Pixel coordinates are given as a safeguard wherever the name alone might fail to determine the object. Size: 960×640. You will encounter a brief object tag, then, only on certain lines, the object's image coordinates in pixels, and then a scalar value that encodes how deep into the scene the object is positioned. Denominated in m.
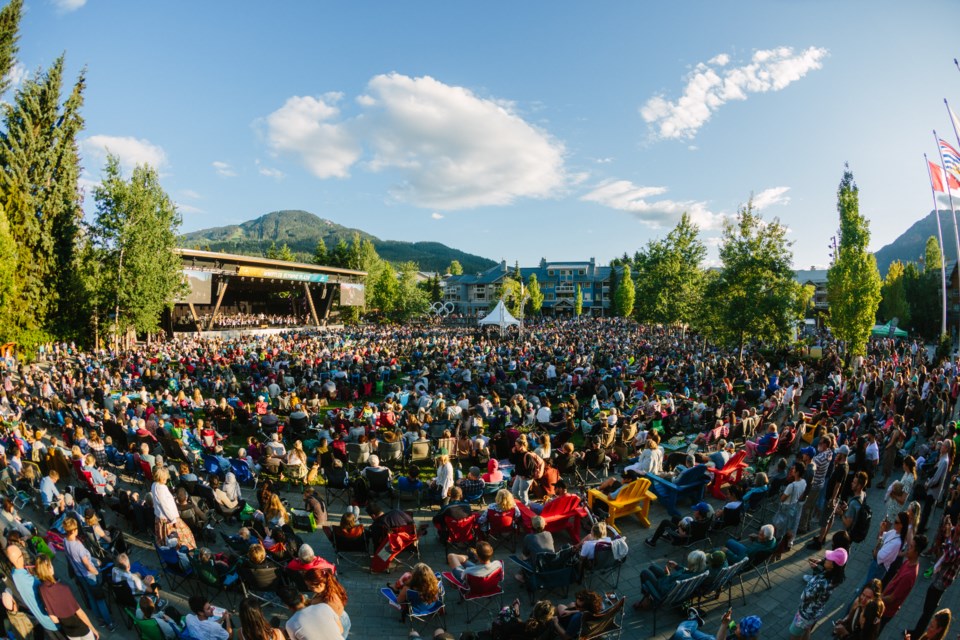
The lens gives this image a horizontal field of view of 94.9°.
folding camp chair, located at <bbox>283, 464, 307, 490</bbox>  8.14
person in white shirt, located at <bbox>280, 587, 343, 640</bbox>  3.49
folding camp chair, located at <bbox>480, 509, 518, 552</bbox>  6.25
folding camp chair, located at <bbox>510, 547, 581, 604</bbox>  5.02
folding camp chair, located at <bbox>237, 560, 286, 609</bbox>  4.82
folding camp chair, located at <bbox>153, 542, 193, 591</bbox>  5.31
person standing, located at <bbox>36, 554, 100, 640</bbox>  3.97
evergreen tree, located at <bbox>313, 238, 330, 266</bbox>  65.44
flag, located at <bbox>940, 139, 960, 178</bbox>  13.90
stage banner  34.47
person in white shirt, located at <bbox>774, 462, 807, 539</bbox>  5.87
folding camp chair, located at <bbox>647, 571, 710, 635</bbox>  4.52
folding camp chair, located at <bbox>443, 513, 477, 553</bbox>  6.09
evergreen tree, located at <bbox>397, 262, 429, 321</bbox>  55.84
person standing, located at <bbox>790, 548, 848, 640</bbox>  4.03
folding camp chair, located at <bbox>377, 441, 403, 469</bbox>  8.65
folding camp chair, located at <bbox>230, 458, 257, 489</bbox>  8.12
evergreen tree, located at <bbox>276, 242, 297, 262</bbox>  73.11
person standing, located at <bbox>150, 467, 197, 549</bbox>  5.79
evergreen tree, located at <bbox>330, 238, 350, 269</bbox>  64.12
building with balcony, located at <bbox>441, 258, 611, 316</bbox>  73.88
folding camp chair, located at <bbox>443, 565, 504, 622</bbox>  4.84
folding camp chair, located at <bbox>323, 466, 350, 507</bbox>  7.46
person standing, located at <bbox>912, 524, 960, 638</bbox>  4.38
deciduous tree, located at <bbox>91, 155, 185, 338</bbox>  23.44
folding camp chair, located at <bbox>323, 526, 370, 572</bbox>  5.82
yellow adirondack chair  6.80
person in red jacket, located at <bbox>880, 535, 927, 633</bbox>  4.03
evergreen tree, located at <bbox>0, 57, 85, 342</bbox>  22.05
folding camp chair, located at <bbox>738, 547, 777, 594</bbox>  5.25
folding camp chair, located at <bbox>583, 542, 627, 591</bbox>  5.25
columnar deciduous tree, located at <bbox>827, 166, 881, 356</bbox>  18.56
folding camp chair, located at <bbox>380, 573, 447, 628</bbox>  4.59
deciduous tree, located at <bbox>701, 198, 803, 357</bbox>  17.25
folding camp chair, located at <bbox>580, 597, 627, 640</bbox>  3.99
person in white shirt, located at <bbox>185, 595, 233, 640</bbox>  4.07
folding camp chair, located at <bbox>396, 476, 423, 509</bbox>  7.43
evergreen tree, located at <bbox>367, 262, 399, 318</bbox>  58.00
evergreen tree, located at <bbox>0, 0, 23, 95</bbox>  23.33
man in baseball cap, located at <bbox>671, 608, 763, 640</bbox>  3.64
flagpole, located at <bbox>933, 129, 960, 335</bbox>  14.08
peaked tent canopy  31.45
